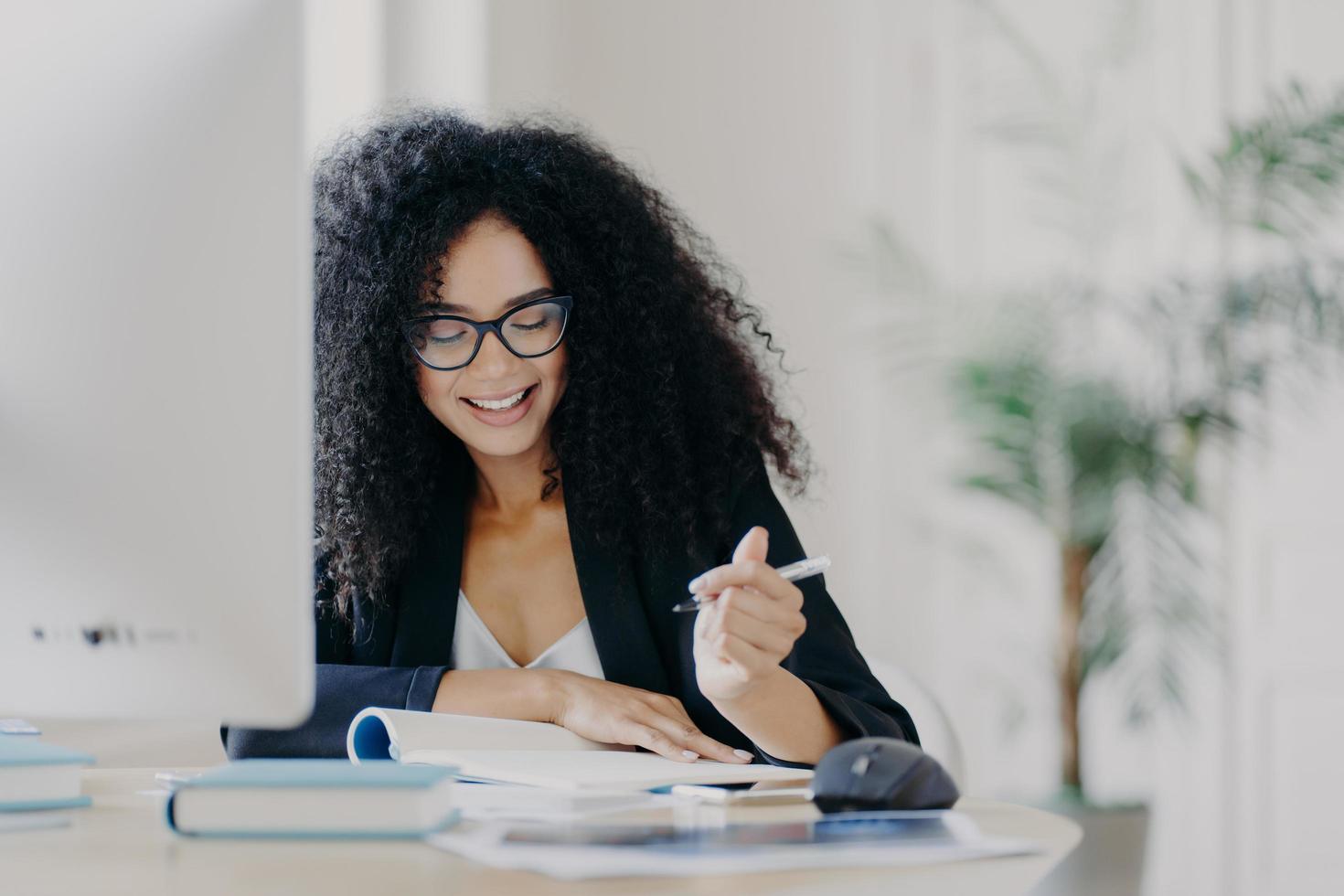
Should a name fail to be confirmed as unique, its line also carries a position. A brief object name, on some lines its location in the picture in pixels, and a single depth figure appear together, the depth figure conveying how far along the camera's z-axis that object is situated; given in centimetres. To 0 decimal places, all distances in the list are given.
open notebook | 189
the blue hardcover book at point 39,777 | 182
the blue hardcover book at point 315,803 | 173
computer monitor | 159
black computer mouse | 179
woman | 225
